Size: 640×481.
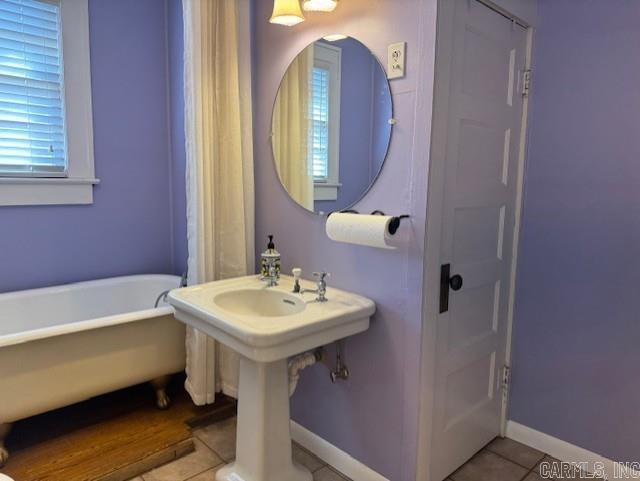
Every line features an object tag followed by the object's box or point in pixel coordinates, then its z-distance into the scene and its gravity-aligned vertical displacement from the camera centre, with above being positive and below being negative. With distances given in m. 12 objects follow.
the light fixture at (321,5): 1.70 +0.66
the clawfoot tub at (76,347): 1.83 -0.78
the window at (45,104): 2.32 +0.38
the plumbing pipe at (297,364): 1.73 -0.71
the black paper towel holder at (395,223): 1.53 -0.14
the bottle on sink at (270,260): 1.96 -0.35
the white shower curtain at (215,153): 2.06 +0.12
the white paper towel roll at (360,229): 1.52 -0.17
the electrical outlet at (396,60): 1.55 +0.43
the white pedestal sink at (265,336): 1.42 -0.53
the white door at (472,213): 1.58 -0.11
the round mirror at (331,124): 1.67 +0.23
